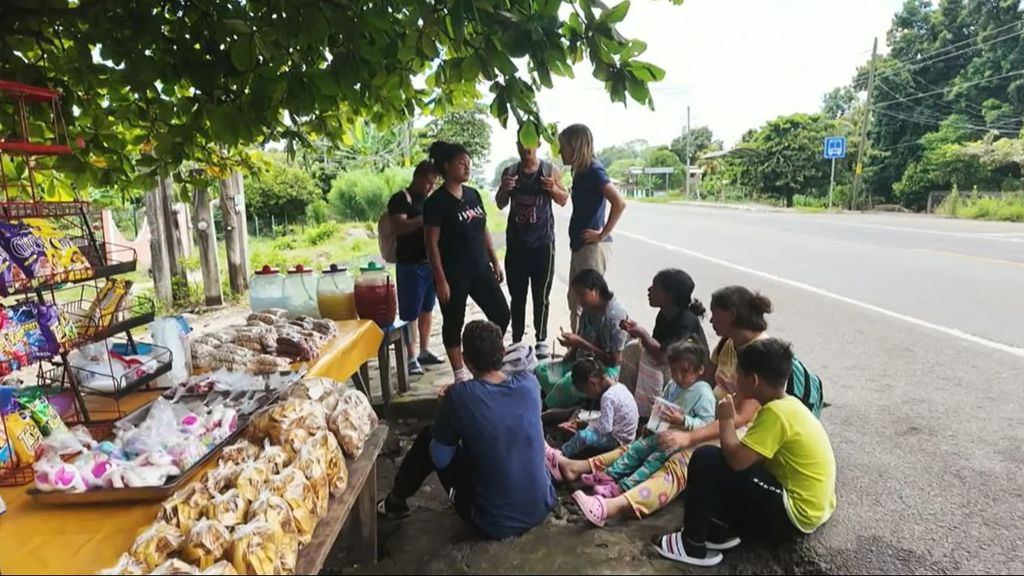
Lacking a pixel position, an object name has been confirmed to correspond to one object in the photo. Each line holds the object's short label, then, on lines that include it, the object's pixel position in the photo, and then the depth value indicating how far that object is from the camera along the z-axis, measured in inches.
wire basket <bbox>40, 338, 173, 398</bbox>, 99.0
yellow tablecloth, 61.2
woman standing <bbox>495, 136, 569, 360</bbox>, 190.7
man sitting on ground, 104.5
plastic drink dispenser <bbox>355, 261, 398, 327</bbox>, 171.2
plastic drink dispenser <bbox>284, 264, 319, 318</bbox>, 170.9
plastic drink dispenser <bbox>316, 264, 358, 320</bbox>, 166.9
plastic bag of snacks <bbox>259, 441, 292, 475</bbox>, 78.0
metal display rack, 80.5
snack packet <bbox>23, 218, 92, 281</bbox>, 80.7
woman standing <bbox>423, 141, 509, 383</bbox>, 168.7
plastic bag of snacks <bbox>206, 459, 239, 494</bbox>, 71.9
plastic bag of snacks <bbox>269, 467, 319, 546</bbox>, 71.8
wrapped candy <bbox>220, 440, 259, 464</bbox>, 78.6
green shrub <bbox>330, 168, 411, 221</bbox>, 864.9
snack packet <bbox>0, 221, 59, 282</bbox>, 75.7
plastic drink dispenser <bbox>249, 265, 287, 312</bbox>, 169.9
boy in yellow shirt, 100.2
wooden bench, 71.3
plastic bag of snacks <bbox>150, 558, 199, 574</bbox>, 59.7
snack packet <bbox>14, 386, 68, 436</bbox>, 82.0
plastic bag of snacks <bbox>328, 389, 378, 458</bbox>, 92.5
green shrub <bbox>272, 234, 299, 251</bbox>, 638.5
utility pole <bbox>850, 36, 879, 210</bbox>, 1124.5
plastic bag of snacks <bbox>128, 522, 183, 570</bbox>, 61.3
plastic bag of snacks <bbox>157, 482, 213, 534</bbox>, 65.9
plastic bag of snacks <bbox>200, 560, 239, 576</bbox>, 59.6
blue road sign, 1163.9
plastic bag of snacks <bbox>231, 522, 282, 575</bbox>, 62.7
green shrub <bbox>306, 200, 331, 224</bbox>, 863.1
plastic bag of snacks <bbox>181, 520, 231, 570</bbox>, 62.3
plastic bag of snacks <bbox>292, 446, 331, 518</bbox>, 78.3
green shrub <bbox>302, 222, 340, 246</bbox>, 676.1
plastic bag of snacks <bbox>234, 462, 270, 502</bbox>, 71.5
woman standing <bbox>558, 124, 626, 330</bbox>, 188.9
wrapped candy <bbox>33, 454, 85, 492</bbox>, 69.6
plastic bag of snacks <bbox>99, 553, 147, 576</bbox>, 58.4
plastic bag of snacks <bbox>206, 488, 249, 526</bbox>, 66.8
